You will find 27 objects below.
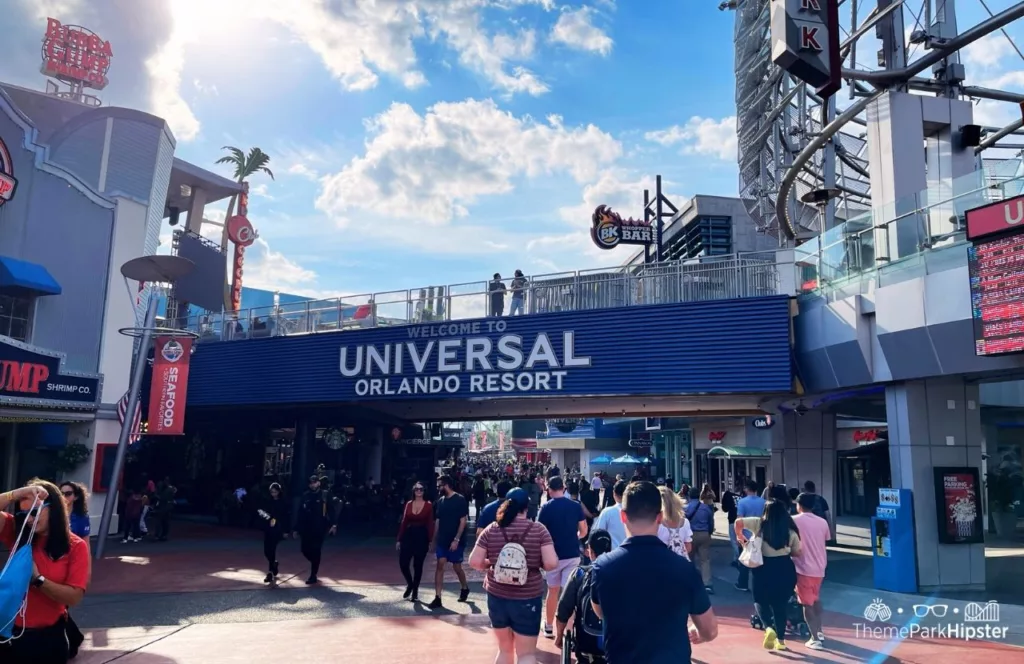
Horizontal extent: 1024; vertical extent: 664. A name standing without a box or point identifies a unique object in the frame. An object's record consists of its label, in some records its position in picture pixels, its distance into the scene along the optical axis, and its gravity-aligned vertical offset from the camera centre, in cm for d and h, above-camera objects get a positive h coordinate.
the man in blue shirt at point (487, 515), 848 -77
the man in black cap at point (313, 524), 1216 -133
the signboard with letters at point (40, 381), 1728 +135
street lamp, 1617 +233
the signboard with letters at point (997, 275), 1058 +265
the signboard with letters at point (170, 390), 1934 +126
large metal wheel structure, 1736 +1132
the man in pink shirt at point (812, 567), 855 -127
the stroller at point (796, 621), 914 -205
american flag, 1791 +48
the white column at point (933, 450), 1254 +14
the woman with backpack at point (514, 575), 595 -101
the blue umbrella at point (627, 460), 3019 -38
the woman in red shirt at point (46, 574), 435 -81
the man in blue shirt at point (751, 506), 1066 -75
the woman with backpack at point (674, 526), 640 -89
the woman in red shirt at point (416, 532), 1080 -126
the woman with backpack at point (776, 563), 831 -121
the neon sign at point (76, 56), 2891 +1477
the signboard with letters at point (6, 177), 1858 +636
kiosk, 1230 -143
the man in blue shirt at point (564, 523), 855 -84
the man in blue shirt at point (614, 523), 826 -82
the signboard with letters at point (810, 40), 1291 +709
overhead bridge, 1591 +230
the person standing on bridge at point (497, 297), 1841 +366
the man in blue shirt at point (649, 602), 386 -78
